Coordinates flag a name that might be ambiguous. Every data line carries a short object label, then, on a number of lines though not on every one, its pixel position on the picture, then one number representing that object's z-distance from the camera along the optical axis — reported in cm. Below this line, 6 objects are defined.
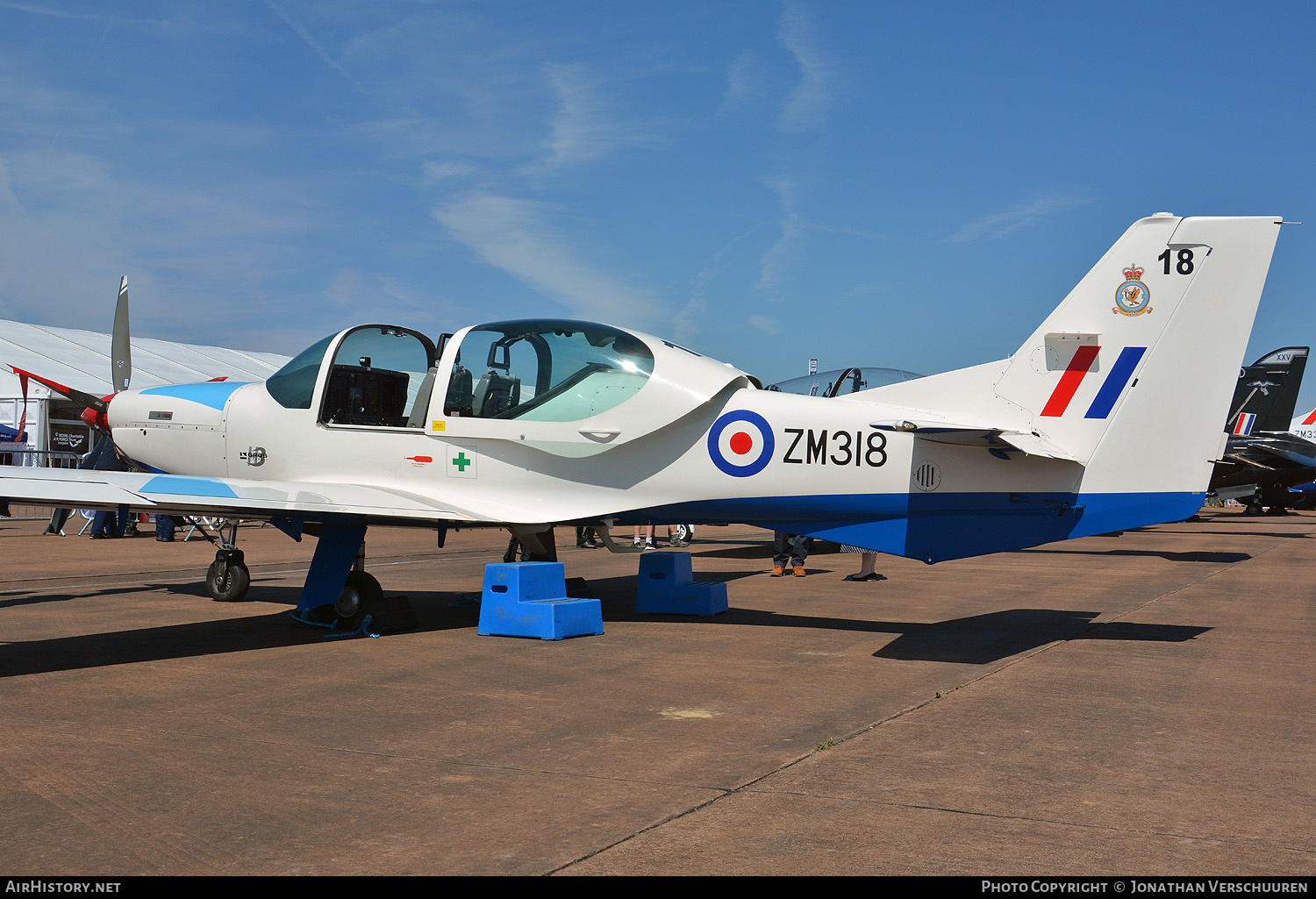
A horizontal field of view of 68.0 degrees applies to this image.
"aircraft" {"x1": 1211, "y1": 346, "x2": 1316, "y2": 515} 3594
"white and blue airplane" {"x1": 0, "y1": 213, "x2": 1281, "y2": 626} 760
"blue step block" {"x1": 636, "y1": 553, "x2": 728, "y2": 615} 1006
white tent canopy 3478
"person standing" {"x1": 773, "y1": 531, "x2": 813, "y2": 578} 1459
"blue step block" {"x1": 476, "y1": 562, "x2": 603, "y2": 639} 834
